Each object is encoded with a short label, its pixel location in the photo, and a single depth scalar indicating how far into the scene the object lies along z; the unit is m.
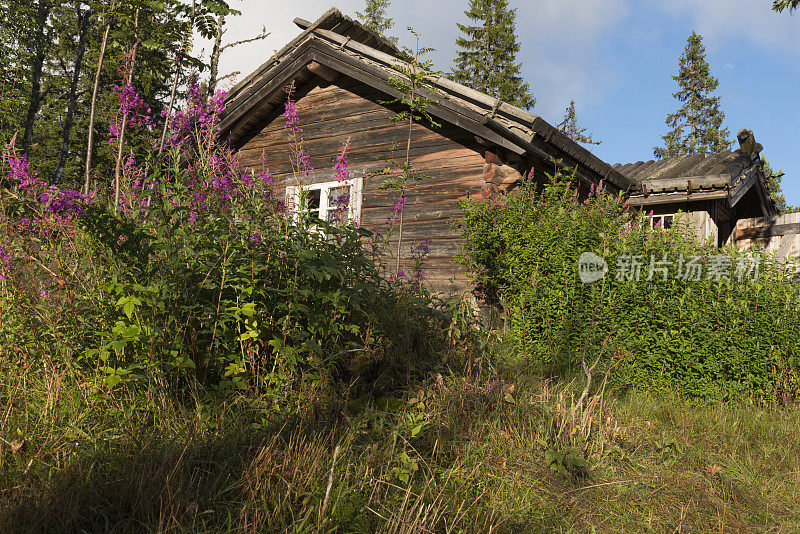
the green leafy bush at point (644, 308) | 5.36
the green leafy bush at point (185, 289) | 2.87
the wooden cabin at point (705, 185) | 9.45
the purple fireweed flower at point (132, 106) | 3.64
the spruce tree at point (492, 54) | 29.22
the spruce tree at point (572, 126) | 28.72
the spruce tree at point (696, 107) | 32.16
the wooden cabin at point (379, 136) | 7.73
